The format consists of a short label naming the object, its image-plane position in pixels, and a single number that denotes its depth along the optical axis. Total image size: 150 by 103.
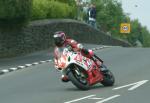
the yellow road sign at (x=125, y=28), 75.78
